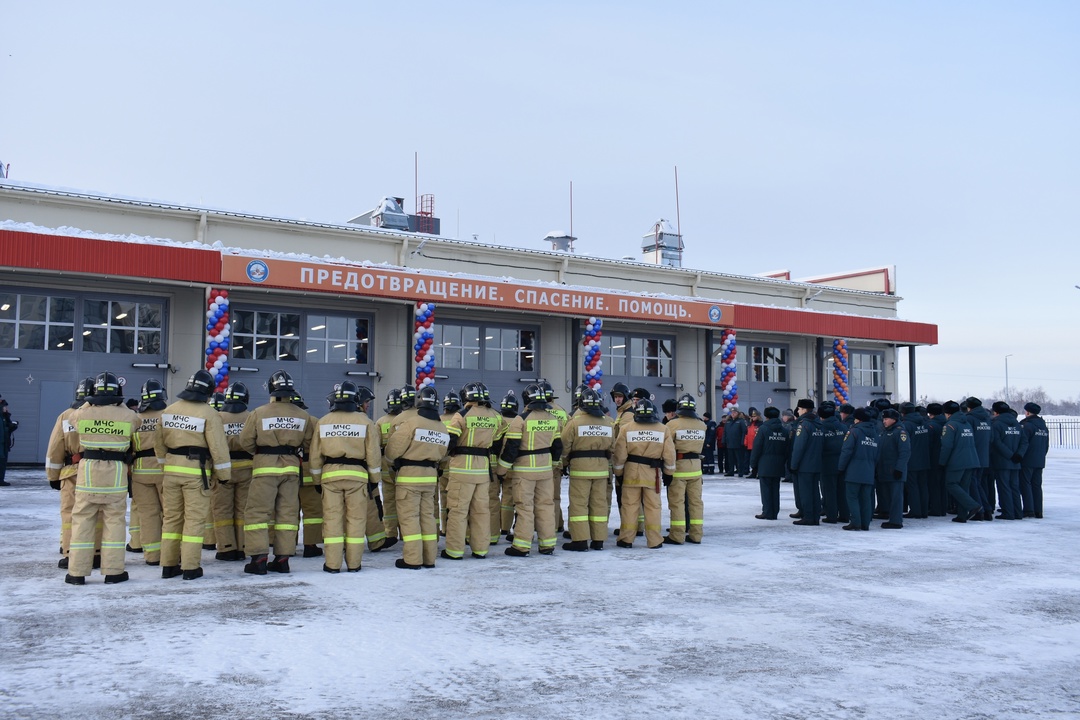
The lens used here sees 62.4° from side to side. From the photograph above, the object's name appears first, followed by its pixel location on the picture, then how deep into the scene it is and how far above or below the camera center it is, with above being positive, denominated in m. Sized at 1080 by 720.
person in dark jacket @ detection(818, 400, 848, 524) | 12.91 -0.68
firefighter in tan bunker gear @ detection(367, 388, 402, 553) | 10.12 -1.01
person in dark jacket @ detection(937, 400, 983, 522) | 13.59 -0.72
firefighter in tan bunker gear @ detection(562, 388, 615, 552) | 10.35 -0.65
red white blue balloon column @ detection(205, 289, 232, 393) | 19.00 +1.64
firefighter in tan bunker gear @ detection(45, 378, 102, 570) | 8.87 -0.50
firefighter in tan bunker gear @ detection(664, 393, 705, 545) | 10.92 -0.84
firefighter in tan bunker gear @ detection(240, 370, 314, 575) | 8.59 -0.65
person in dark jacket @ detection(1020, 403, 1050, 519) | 14.41 -0.80
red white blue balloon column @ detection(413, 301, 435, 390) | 21.78 +1.70
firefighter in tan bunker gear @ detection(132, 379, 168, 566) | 9.02 -0.70
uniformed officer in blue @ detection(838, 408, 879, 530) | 12.19 -0.74
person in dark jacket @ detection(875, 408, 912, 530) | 12.67 -0.71
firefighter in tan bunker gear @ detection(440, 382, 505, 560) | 9.62 -0.78
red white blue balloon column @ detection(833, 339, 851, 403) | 30.73 +1.42
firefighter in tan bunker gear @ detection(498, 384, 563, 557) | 9.91 -0.68
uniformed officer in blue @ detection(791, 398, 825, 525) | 12.80 -0.69
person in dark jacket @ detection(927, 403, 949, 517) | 14.28 -1.15
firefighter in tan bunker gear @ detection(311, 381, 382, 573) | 8.70 -0.59
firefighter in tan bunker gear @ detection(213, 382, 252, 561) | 9.38 -0.85
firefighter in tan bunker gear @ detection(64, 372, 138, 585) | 7.96 -0.64
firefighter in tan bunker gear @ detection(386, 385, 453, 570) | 8.97 -0.66
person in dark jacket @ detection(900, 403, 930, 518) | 13.95 -0.82
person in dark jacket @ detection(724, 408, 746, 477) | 22.70 -0.58
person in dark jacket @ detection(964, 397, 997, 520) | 13.91 -0.70
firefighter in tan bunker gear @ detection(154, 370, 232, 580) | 8.34 -0.50
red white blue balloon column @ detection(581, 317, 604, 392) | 24.36 +1.65
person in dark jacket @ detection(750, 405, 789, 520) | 13.66 -0.75
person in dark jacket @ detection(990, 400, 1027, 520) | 14.16 -0.71
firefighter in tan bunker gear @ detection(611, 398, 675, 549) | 10.48 -0.62
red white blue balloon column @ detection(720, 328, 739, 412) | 26.97 +1.26
